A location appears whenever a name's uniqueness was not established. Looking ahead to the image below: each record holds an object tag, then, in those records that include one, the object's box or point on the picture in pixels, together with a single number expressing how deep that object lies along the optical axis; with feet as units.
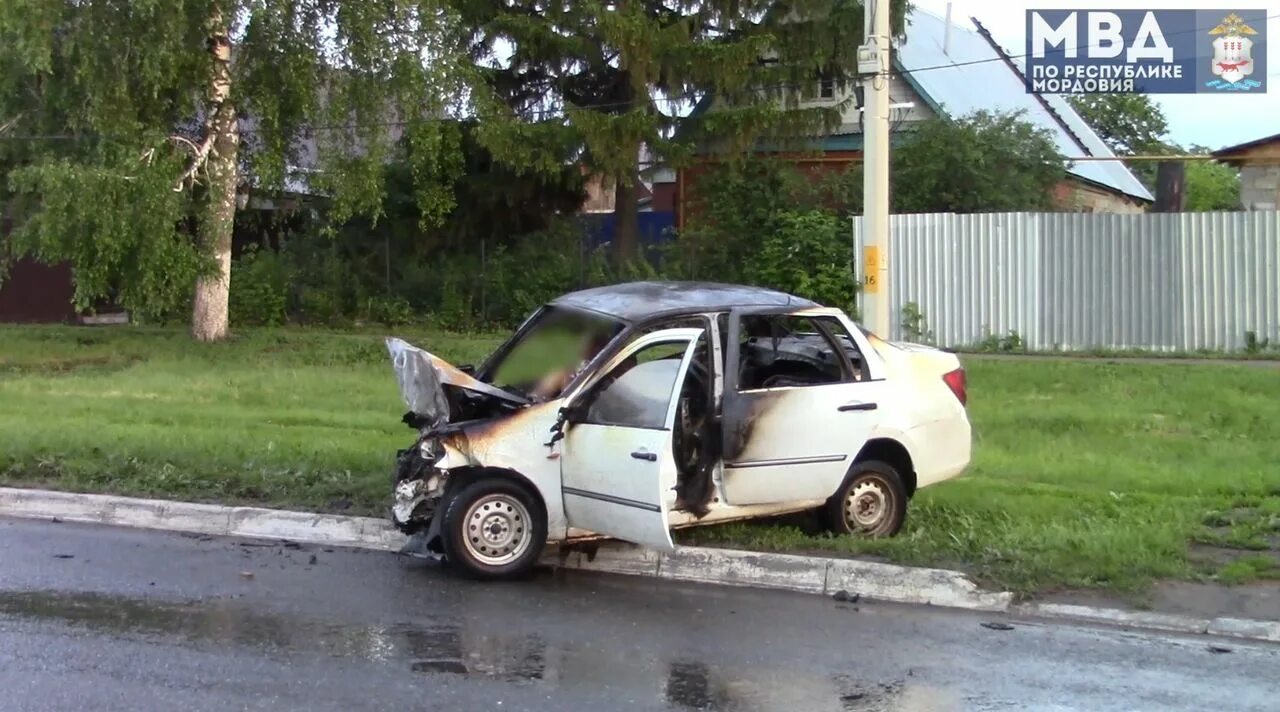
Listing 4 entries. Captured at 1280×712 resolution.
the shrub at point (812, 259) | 70.28
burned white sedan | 24.70
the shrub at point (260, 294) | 86.99
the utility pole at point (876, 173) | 36.14
